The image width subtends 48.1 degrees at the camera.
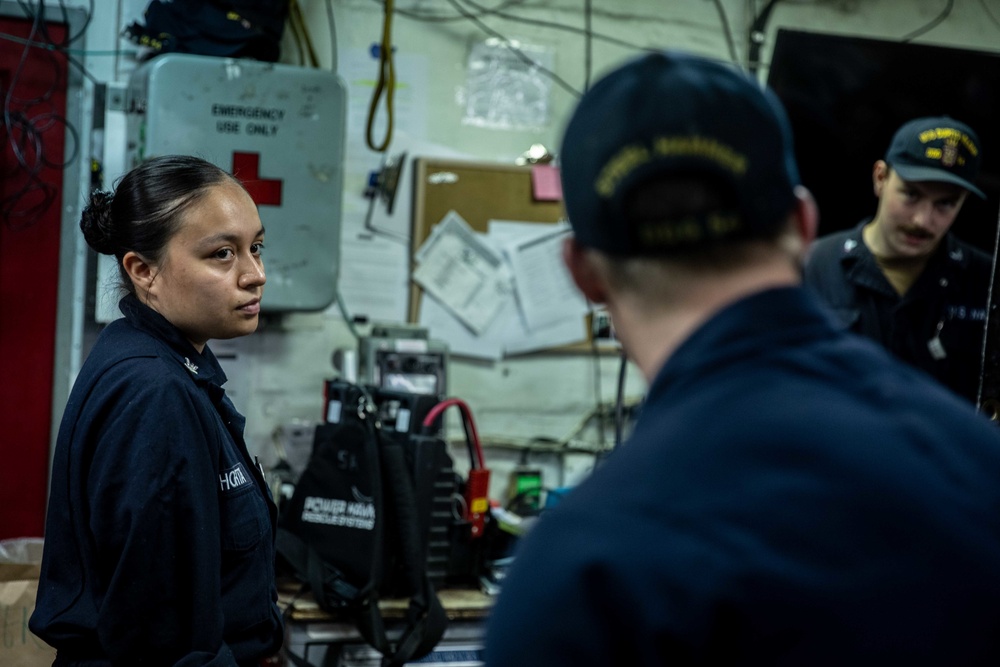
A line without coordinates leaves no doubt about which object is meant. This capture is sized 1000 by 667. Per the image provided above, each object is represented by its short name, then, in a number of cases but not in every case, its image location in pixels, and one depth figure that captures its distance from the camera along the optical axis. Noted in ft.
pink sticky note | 12.50
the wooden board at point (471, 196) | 12.17
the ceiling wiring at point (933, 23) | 13.51
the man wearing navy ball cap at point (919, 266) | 9.34
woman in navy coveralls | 5.03
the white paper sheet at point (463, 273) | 12.25
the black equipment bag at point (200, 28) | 10.53
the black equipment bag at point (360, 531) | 9.26
